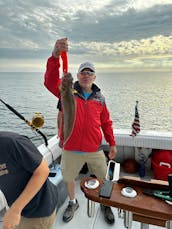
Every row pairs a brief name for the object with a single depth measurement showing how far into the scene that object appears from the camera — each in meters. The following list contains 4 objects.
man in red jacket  1.86
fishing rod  2.49
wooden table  0.99
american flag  2.82
